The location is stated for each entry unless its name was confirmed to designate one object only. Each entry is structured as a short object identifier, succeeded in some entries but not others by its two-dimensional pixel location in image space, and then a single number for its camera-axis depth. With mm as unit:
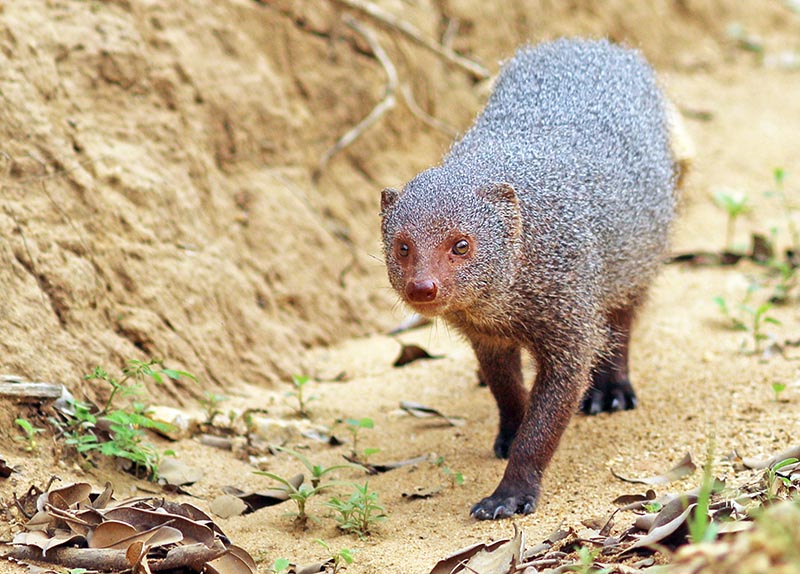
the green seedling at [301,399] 9437
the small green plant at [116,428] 7531
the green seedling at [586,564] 5143
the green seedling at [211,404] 9047
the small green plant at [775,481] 5969
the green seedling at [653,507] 6660
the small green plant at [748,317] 10094
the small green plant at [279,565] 6348
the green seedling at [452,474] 8234
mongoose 7680
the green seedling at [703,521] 4184
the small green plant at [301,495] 7252
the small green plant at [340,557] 6348
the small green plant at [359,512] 7168
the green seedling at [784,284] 11578
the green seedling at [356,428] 8555
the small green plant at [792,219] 11705
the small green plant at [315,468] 7473
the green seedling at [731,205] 13039
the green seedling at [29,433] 7191
